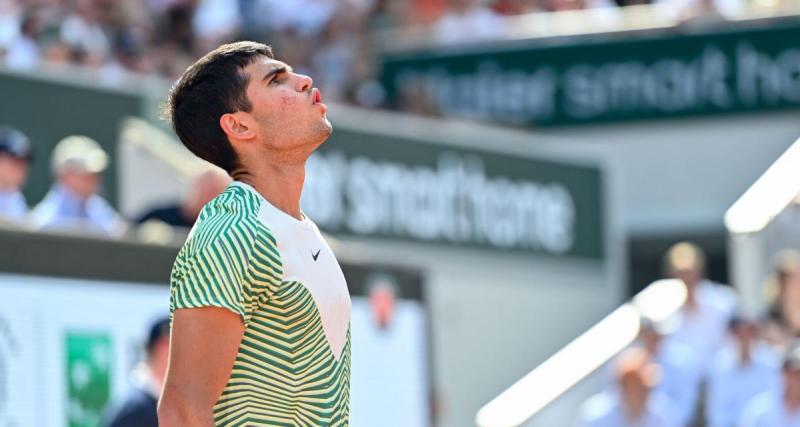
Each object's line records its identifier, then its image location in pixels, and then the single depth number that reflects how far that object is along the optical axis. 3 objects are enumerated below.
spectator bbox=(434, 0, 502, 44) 19.22
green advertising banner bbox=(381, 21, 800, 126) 18.42
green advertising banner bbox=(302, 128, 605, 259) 14.69
